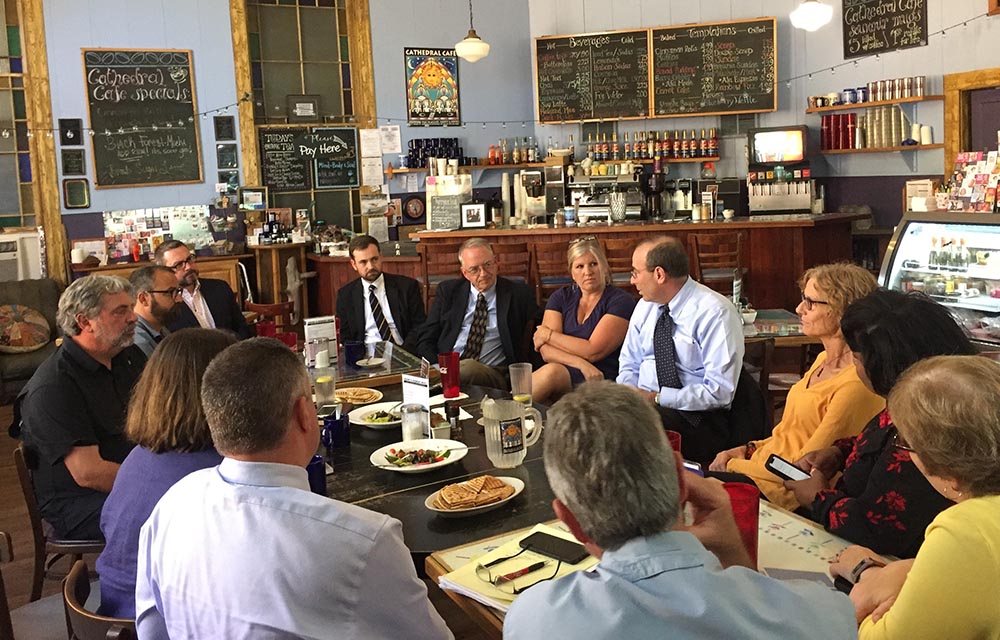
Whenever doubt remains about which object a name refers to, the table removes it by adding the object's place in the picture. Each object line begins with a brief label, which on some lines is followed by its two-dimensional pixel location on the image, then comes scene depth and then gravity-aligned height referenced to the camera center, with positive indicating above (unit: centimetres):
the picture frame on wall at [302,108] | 1026 +120
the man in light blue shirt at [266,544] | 168 -57
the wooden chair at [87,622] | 185 -75
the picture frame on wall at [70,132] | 920 +96
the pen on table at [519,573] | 199 -75
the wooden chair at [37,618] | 262 -107
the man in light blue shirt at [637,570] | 131 -51
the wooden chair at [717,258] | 784 -47
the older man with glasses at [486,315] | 528 -56
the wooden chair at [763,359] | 424 -72
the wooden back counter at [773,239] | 804 -36
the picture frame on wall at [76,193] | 927 +38
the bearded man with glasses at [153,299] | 450 -32
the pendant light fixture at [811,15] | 769 +143
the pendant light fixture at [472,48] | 905 +153
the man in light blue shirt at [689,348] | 384 -59
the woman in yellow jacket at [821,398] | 292 -63
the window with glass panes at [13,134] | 900 +95
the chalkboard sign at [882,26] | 860 +150
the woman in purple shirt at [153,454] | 225 -53
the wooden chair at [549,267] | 796 -48
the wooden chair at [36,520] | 307 -95
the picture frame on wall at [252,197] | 991 +27
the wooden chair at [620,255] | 782 -40
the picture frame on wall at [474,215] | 905 -2
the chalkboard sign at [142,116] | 934 +110
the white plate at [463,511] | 244 -74
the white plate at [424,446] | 280 -71
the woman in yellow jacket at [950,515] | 156 -54
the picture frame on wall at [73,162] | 924 +68
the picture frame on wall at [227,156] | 986 +71
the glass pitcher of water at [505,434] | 278 -64
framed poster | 1073 +142
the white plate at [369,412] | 334 -70
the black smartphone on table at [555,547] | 207 -74
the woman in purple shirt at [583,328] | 470 -60
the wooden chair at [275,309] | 638 -57
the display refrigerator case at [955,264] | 376 -31
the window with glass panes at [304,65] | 1012 +166
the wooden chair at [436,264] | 780 -40
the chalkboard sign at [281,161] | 1014 +65
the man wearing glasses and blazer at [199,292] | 546 -37
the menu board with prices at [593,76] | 1039 +141
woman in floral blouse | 214 -62
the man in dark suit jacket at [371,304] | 570 -50
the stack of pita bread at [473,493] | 246 -72
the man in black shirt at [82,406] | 313 -57
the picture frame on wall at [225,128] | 984 +99
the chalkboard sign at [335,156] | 1043 +68
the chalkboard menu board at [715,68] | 989 +136
